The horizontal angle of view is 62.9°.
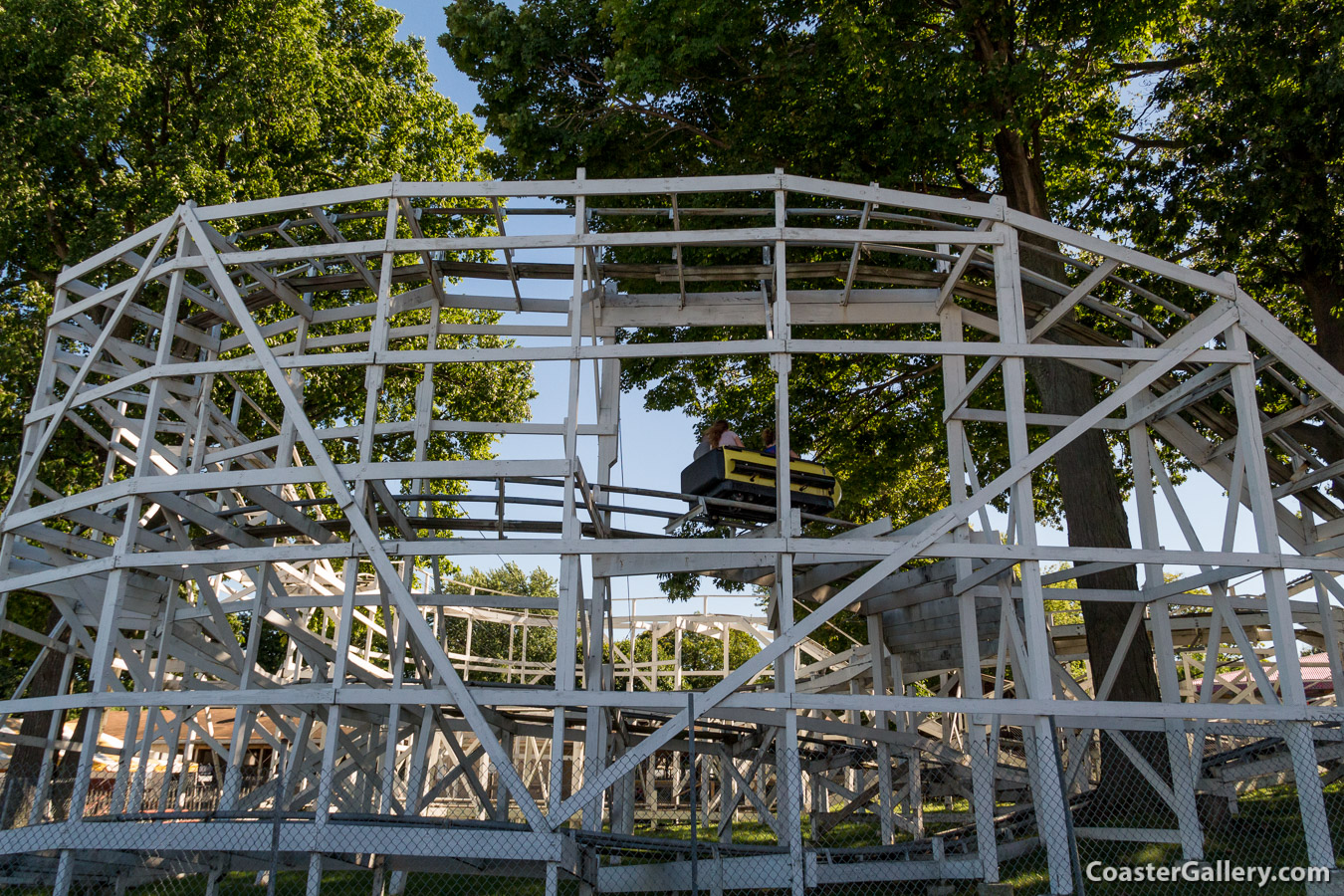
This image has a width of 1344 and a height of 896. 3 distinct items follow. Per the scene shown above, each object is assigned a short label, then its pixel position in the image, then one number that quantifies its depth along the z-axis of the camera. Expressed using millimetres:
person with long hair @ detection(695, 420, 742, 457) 14484
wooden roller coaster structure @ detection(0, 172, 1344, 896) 9883
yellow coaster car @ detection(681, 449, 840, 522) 13266
